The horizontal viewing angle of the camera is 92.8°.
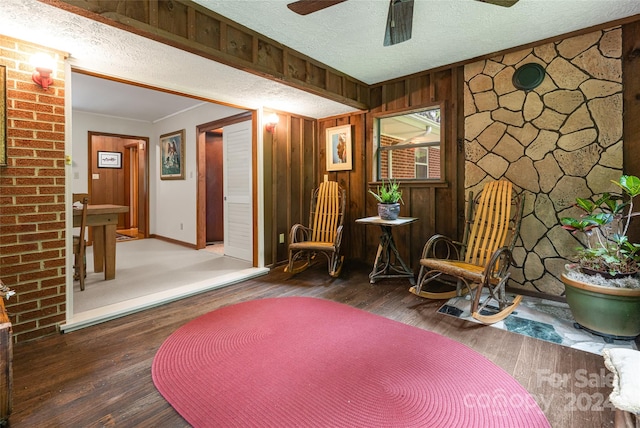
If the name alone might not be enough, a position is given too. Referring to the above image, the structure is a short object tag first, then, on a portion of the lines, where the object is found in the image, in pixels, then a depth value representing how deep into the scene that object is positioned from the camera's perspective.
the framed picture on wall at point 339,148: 4.33
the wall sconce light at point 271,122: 3.96
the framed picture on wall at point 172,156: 5.68
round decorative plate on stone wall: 2.90
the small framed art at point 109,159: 7.02
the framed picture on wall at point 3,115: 2.01
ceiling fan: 1.83
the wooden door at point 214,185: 5.91
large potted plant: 2.06
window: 6.48
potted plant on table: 3.37
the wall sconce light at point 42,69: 2.12
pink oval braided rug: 1.41
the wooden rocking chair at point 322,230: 3.68
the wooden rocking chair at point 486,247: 2.54
